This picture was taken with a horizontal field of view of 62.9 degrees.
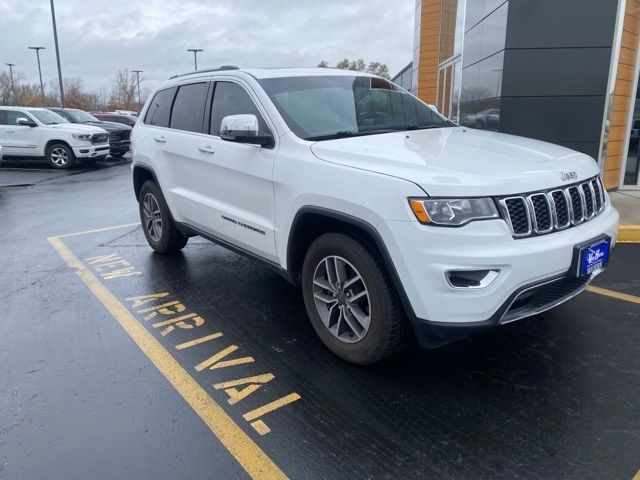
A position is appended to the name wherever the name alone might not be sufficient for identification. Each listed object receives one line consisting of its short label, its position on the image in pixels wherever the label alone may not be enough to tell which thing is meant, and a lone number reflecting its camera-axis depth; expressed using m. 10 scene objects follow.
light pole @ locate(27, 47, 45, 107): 44.82
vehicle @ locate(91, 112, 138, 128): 25.70
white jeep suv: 2.67
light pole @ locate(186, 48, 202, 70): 39.54
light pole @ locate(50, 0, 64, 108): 23.94
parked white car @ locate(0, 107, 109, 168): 15.12
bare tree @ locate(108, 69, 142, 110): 65.12
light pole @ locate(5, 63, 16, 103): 54.29
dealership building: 8.04
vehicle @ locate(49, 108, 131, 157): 17.33
